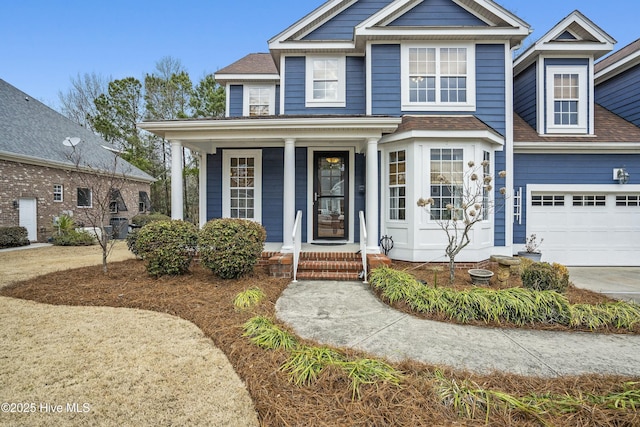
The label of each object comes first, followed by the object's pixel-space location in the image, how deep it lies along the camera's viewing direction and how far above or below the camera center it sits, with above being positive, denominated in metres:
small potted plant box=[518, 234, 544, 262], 7.19 -0.97
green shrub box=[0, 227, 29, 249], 10.12 -0.88
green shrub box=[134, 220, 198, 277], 5.40 -0.63
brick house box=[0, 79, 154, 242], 11.06 +1.85
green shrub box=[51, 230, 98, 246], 11.23 -1.03
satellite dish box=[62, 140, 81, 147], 12.60 +3.01
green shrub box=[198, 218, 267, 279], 5.28 -0.65
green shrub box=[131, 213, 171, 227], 14.67 -0.37
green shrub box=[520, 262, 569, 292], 4.54 -1.06
